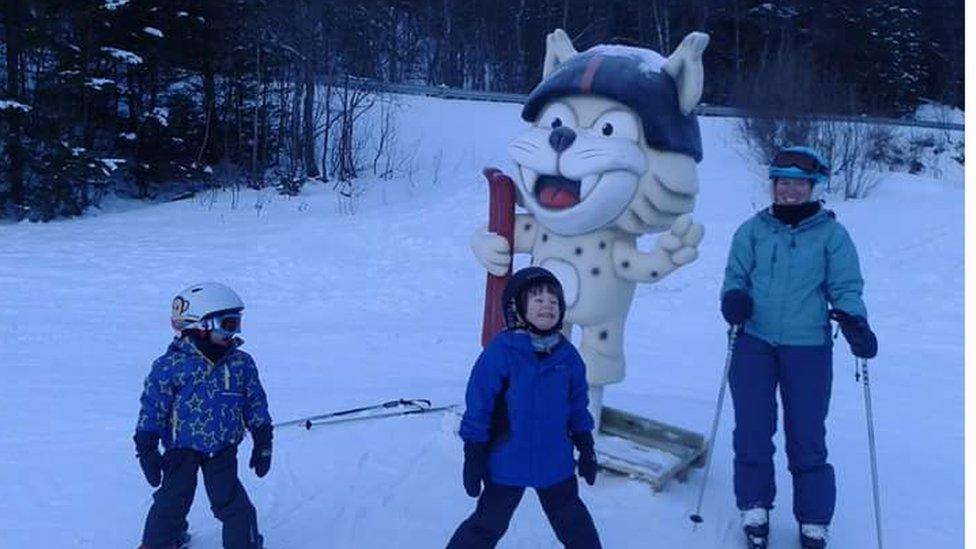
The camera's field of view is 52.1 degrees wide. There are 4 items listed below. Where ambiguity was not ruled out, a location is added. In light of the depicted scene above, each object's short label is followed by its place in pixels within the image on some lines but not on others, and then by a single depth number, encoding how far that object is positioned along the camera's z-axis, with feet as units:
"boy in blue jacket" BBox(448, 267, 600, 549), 11.80
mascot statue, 15.78
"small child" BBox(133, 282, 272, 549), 12.43
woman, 14.15
